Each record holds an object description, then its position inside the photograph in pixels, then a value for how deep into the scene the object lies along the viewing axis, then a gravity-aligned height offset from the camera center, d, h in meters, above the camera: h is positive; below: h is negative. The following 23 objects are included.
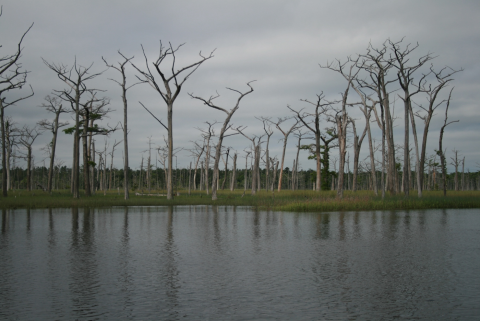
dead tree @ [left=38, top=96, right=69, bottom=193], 41.94 +5.90
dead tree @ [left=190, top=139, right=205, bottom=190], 61.85 +4.24
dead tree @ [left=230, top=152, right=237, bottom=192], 66.41 +2.64
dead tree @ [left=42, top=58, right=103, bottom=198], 34.19 +7.06
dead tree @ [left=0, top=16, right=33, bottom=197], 29.76 +7.45
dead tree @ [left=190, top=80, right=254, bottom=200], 34.53 +5.60
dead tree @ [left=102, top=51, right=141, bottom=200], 33.88 +6.02
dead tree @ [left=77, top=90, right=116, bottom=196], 37.67 +4.80
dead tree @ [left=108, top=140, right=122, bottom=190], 59.18 +4.65
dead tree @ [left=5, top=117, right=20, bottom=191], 47.89 +4.89
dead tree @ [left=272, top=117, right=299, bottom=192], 49.06 +5.41
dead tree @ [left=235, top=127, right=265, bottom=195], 53.34 +3.79
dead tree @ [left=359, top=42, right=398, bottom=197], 34.44 +6.59
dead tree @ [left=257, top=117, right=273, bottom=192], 50.34 +5.55
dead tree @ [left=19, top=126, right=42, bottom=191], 50.03 +4.51
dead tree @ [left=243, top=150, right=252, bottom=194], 66.75 +3.81
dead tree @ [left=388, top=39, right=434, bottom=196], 33.41 +7.72
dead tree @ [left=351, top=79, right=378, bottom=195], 36.62 +5.69
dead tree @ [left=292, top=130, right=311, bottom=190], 50.65 +4.86
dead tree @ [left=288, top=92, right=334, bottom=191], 42.98 +5.51
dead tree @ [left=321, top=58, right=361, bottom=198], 35.06 +4.98
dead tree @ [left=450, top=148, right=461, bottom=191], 70.04 +2.92
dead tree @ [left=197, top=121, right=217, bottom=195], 52.95 +5.58
